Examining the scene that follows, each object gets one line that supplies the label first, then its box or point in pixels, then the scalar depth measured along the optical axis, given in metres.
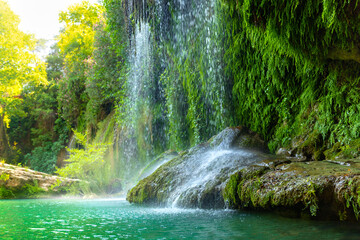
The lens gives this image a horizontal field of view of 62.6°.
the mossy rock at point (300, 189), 2.66
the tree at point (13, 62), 16.05
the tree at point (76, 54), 16.08
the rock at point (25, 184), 8.91
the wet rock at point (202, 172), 4.15
